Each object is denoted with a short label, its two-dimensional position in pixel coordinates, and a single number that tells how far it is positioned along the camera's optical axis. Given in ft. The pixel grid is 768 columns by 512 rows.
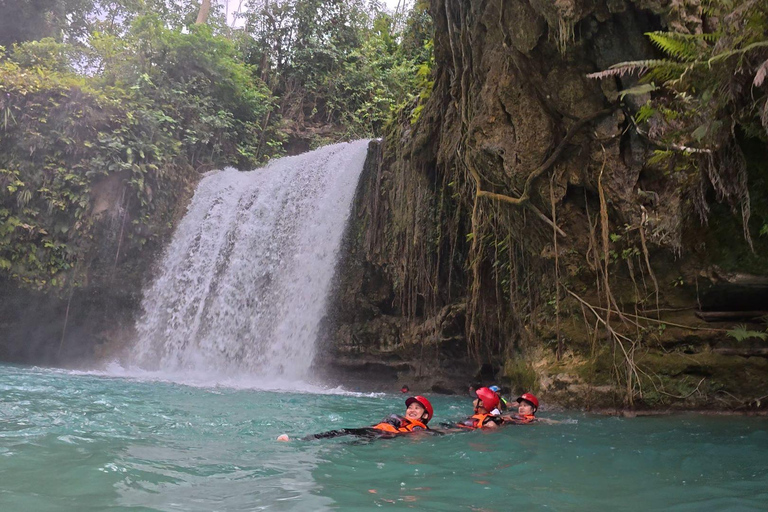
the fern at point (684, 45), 14.23
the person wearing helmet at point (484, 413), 20.75
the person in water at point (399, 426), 17.85
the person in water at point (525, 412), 21.89
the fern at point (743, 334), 22.63
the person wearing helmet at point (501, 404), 24.59
